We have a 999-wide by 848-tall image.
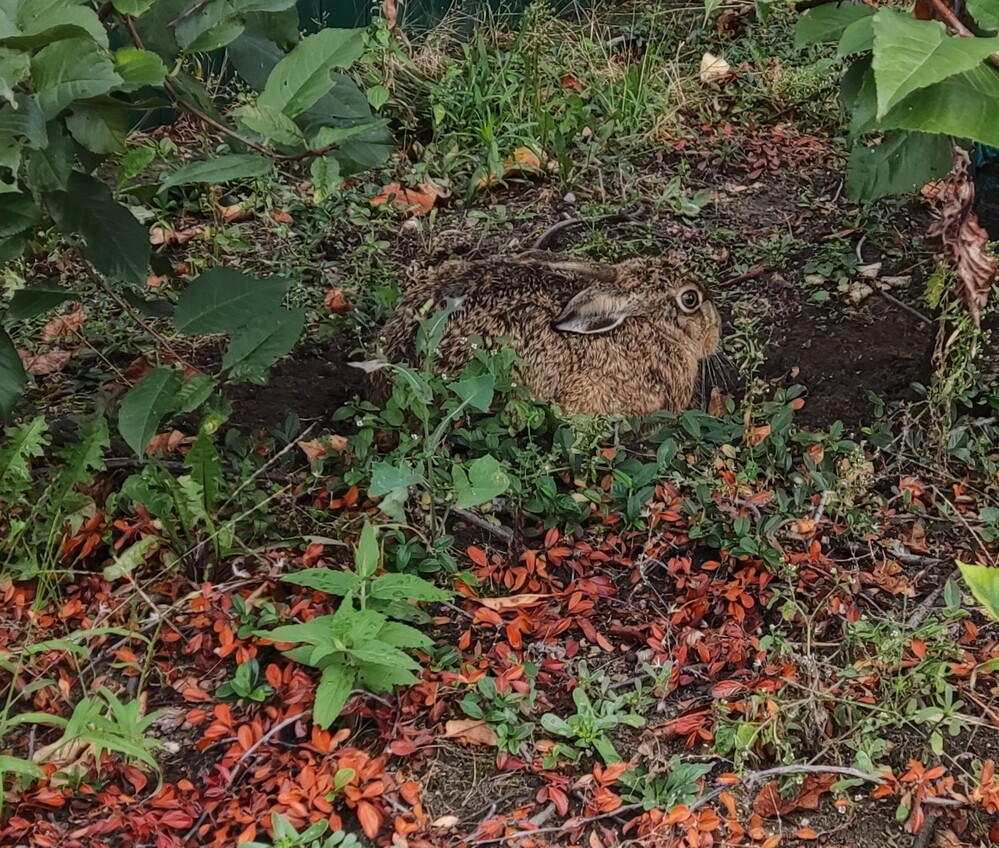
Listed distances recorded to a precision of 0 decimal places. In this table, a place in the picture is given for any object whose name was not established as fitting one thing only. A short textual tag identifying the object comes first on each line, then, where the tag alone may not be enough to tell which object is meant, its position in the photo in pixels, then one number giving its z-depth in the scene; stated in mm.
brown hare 3174
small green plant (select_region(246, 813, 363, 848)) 1950
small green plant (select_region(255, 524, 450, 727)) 2094
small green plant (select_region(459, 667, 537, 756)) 2223
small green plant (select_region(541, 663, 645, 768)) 2188
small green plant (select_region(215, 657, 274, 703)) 2291
